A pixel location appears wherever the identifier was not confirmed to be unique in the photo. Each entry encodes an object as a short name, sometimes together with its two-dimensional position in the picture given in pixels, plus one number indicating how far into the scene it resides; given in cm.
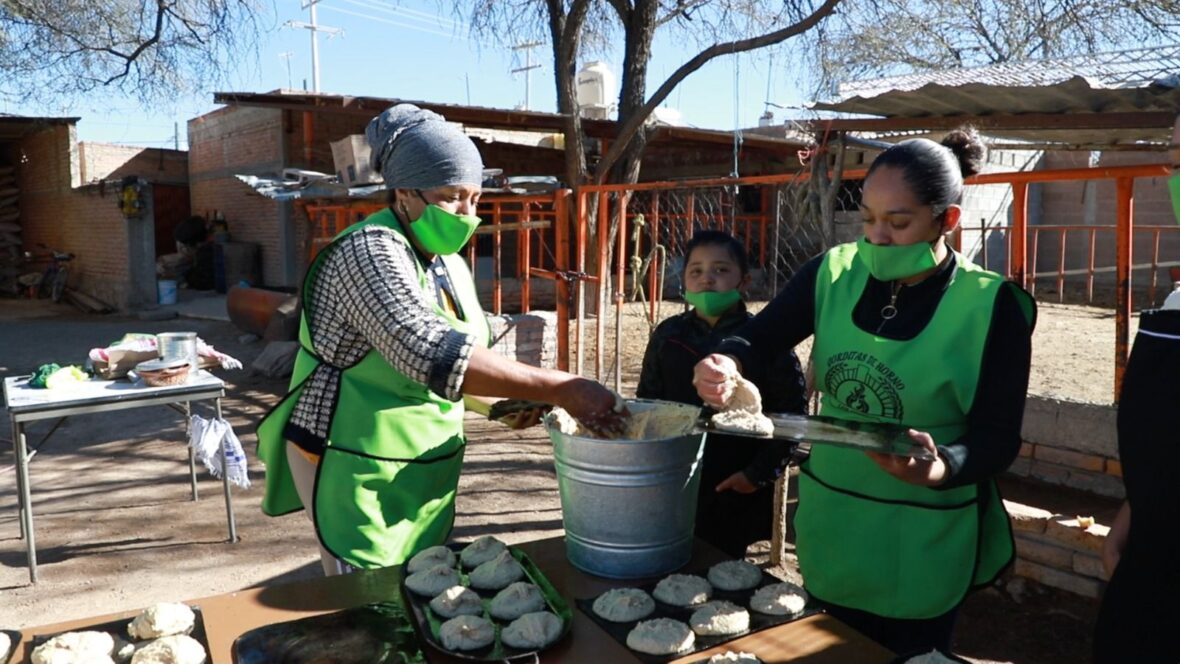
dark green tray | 135
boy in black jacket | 257
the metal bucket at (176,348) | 453
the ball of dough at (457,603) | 148
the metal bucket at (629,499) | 153
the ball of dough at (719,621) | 143
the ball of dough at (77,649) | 135
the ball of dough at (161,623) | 145
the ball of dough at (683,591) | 153
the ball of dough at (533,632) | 138
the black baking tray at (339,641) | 136
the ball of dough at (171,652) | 136
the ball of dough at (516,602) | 148
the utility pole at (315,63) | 3017
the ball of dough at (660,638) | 135
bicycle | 1739
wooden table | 137
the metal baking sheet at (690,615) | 140
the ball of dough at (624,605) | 147
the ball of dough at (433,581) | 157
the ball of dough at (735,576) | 159
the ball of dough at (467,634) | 138
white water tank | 1377
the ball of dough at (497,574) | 161
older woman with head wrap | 172
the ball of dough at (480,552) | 171
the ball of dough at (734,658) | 131
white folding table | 398
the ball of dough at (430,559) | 168
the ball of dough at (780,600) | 148
